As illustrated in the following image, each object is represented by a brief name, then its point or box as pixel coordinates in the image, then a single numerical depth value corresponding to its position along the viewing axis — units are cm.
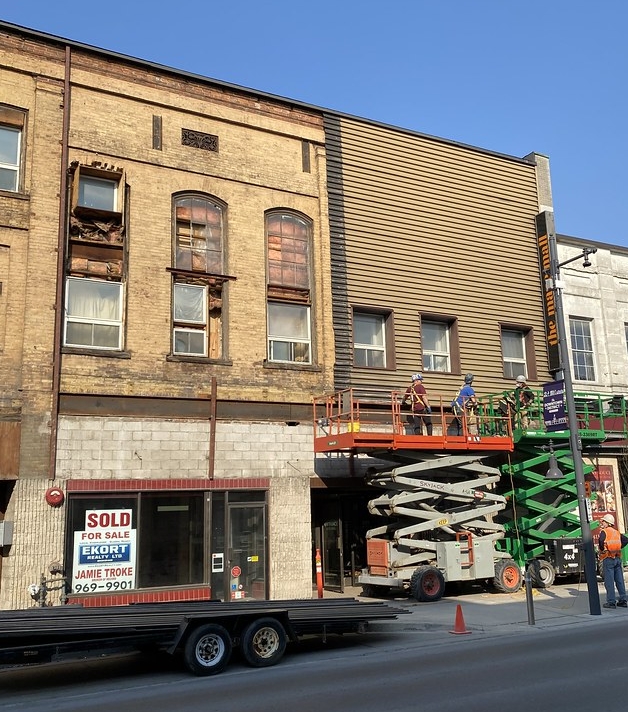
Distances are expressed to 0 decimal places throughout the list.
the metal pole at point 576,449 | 1396
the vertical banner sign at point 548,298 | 2192
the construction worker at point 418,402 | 1742
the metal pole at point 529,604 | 1300
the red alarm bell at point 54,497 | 1456
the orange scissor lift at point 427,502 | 1617
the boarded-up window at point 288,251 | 1870
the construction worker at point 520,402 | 1894
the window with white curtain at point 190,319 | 1712
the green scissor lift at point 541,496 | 1836
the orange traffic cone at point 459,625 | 1234
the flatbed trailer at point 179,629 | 925
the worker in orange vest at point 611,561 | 1479
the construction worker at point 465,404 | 1759
